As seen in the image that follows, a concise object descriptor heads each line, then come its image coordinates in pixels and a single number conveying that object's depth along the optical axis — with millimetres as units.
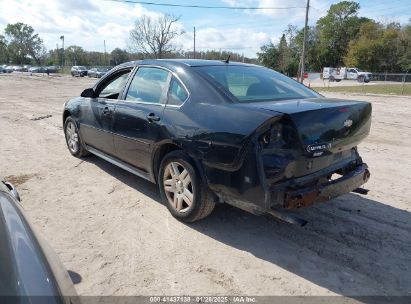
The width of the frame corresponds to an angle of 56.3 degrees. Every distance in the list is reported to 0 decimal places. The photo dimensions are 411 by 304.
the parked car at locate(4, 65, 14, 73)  74312
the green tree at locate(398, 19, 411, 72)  60816
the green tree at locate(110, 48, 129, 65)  86469
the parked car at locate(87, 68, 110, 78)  53031
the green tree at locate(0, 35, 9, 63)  110000
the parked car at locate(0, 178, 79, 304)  1566
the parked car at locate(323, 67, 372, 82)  50994
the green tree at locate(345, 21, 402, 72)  64500
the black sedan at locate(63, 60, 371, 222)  3248
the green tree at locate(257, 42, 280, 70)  58750
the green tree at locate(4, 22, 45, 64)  108250
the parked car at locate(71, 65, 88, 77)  58531
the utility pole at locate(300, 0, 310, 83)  30300
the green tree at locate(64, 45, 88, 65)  103331
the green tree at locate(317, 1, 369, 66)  78375
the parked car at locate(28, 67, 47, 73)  72450
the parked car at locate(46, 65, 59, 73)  71625
